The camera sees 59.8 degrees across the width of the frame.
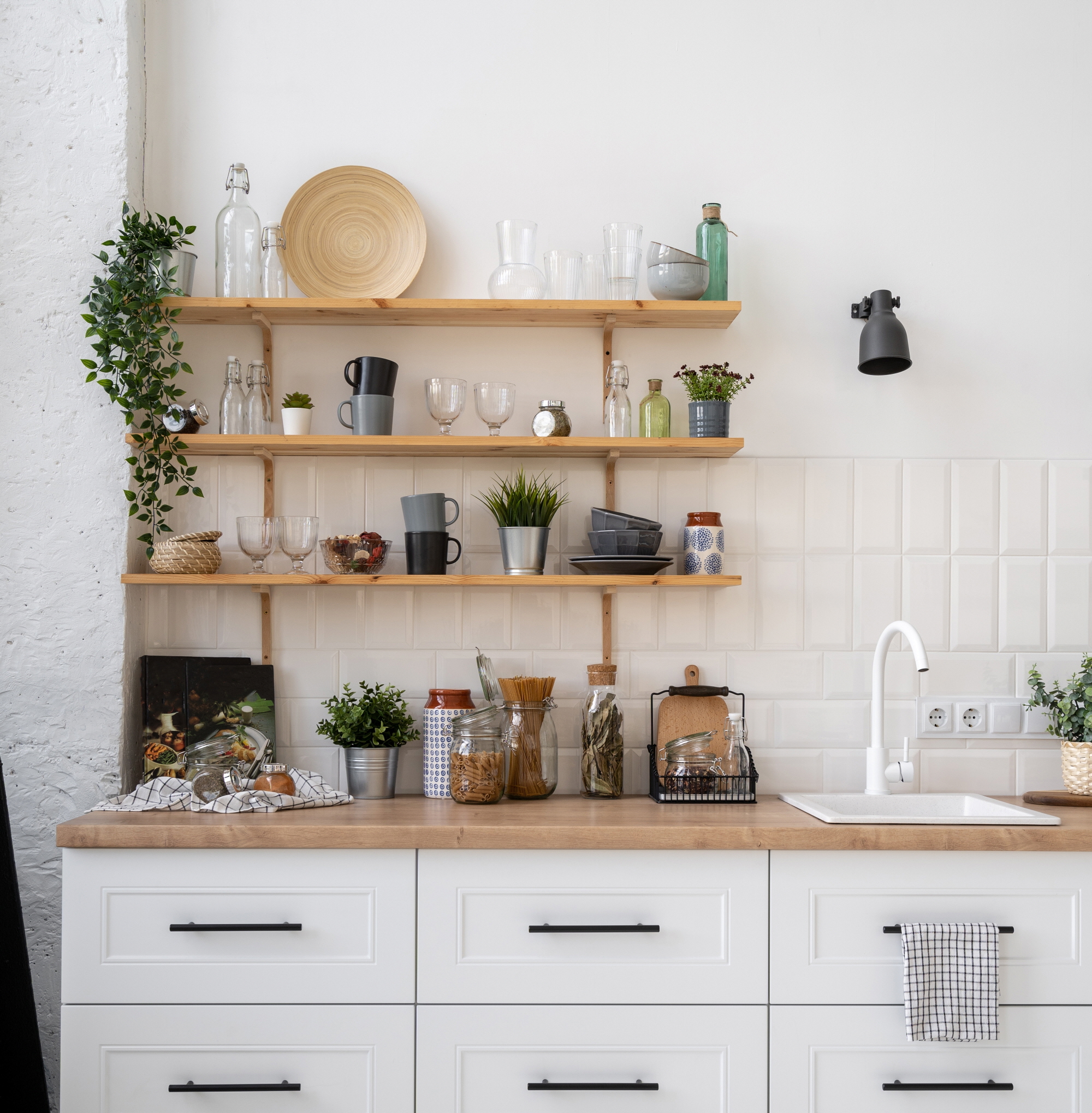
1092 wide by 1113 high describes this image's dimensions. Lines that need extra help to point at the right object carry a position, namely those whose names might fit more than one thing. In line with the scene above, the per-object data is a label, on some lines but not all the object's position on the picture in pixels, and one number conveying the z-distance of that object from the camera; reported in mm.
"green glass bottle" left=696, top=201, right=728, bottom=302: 2238
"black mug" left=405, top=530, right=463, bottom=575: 2145
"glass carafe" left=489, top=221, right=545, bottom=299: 2189
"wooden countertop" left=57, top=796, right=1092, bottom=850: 1756
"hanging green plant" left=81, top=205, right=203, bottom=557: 2094
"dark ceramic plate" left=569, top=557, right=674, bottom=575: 2139
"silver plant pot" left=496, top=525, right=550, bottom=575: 2146
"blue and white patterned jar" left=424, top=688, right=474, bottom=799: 2146
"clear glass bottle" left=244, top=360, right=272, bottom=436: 2227
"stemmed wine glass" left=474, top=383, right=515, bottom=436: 2176
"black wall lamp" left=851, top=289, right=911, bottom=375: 2213
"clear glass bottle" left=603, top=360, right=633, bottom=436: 2223
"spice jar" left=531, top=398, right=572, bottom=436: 2174
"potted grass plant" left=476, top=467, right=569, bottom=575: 2150
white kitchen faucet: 2133
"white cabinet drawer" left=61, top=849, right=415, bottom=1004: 1752
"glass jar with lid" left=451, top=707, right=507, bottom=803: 2016
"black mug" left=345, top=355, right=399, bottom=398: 2166
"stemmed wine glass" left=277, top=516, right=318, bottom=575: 2172
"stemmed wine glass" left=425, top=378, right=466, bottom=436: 2172
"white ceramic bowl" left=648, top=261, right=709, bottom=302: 2166
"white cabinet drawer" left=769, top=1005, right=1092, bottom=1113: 1758
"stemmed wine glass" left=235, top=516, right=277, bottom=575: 2166
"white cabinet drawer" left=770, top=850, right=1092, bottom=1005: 1766
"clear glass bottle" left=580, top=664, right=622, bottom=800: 2156
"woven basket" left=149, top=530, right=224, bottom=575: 2117
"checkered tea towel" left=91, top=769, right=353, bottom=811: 1929
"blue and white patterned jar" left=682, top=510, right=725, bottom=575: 2189
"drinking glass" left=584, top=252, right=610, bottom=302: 2307
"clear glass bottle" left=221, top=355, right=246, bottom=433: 2225
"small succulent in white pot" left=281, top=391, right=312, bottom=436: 2184
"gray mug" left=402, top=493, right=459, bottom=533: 2141
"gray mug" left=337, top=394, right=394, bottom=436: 2150
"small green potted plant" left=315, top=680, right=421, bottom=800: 2111
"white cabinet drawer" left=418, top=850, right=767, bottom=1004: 1756
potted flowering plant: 2166
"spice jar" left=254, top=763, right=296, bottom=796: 2002
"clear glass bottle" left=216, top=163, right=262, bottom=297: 2207
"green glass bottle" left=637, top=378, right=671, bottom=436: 2215
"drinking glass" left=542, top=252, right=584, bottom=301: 2236
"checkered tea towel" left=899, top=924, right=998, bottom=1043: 1717
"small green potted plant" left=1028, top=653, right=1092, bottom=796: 2143
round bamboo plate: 2275
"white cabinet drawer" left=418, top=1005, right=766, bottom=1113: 1746
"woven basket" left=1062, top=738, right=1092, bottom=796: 2137
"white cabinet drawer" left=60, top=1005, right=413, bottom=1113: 1743
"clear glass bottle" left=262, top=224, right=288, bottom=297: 2207
